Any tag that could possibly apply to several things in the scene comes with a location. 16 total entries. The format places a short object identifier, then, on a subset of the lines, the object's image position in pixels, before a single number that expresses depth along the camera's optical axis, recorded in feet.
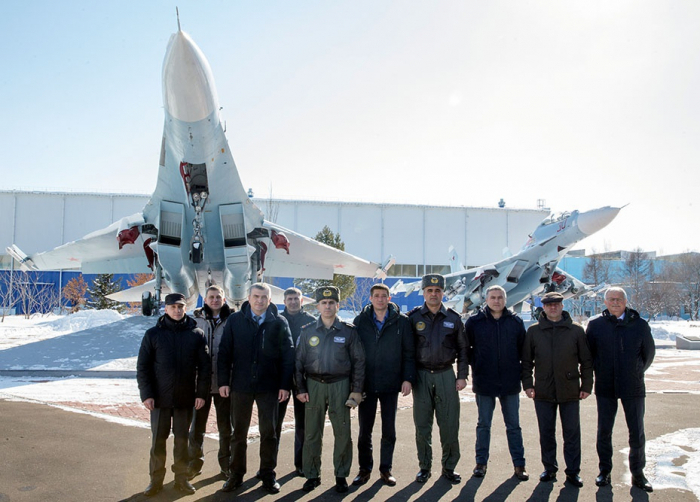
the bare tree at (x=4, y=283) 128.77
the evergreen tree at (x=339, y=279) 97.81
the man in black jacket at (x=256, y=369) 14.93
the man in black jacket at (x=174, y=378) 14.32
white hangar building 136.56
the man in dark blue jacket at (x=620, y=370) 15.12
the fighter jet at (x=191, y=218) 30.99
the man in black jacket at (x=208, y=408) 15.62
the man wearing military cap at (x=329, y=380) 14.82
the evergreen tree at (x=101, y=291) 110.11
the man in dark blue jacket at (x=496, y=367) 16.01
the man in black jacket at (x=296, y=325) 16.65
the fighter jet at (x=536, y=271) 59.41
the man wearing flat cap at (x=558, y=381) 15.38
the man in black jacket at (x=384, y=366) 15.81
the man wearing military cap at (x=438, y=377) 15.62
